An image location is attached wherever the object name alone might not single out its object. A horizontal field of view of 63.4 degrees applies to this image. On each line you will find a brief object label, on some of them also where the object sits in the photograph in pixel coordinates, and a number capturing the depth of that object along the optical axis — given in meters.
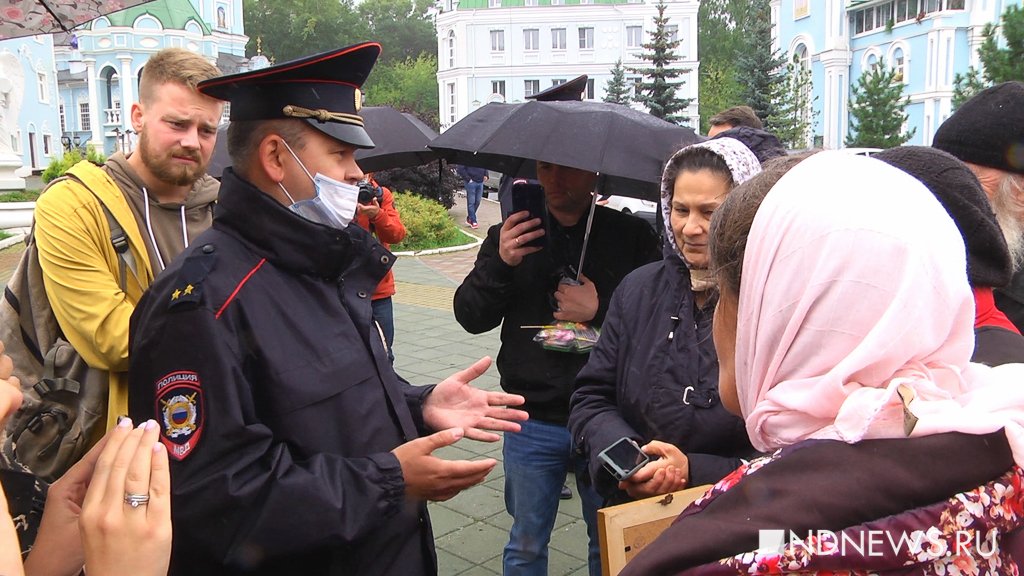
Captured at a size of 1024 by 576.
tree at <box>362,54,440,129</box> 63.44
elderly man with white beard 2.73
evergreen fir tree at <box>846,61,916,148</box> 26.45
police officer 1.82
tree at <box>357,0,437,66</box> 78.19
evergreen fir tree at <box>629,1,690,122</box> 32.94
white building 52.50
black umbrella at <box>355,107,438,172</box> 6.11
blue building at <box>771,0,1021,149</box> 37.06
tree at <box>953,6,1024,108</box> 15.27
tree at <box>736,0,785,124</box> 31.75
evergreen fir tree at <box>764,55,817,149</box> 30.86
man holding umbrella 3.19
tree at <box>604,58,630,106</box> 40.28
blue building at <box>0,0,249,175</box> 39.97
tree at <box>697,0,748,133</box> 63.28
